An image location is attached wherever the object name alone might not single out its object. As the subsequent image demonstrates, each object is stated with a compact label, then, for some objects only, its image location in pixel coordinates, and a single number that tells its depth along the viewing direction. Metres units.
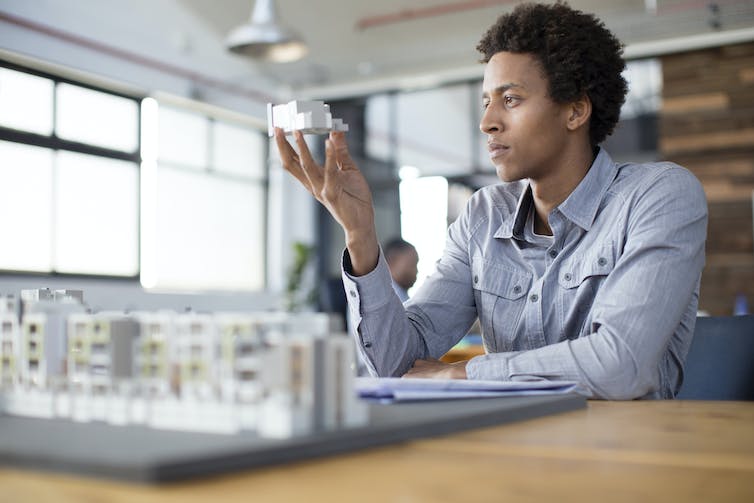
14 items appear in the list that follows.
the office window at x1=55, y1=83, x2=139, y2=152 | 6.82
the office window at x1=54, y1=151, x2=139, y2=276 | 6.84
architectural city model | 0.58
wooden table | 0.46
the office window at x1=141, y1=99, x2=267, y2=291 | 7.70
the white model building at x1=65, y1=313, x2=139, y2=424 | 0.65
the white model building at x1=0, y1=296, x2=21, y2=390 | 0.74
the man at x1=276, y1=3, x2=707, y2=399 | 1.24
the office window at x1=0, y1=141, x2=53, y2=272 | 6.33
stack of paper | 0.84
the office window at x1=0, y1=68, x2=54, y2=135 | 6.31
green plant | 8.65
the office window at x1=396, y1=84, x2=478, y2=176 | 8.36
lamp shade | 4.69
